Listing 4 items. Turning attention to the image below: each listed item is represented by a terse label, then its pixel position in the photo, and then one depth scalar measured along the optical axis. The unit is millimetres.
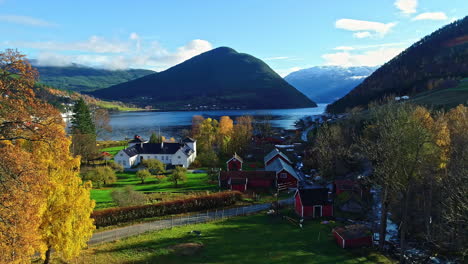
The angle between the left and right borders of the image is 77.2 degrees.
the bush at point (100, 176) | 50062
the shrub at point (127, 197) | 37406
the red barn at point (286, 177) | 49625
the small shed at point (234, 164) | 59438
